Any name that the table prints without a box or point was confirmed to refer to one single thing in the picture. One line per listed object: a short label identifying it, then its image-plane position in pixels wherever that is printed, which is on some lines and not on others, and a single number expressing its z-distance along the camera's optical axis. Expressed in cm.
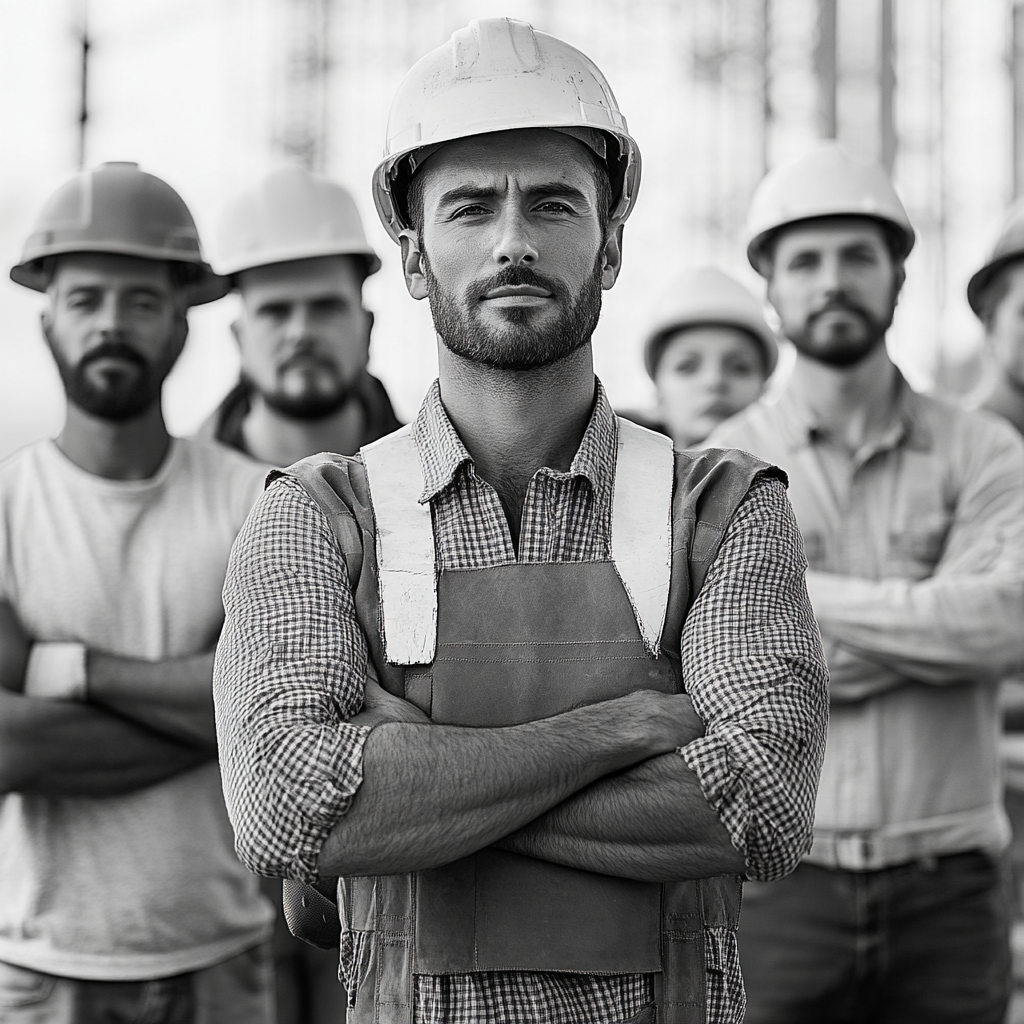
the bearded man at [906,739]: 376
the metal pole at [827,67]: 2314
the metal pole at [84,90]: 985
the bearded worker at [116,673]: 329
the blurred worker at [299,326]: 450
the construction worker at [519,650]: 211
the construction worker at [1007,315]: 504
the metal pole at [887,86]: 2408
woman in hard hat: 591
